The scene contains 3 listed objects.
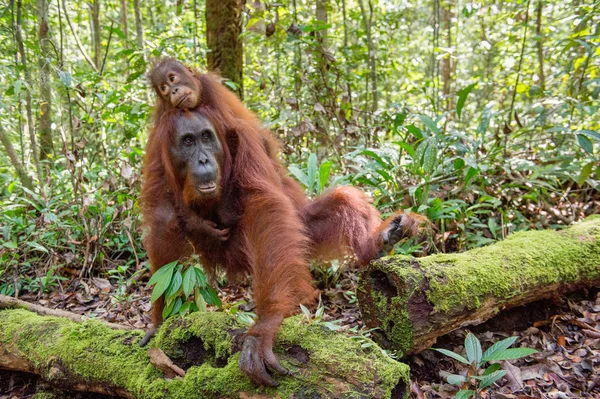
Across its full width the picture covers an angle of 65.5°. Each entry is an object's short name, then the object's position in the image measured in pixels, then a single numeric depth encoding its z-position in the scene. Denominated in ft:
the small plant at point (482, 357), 6.73
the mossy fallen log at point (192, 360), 5.87
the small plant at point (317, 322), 6.79
